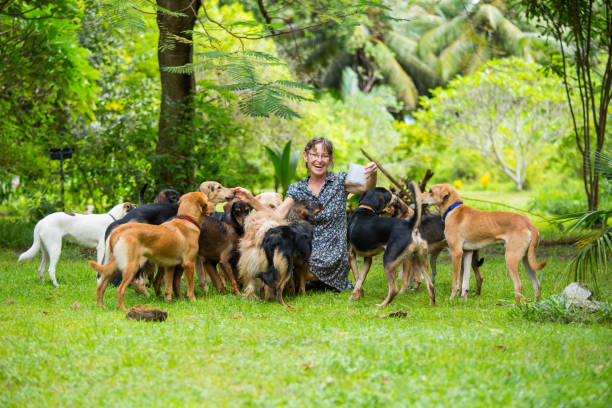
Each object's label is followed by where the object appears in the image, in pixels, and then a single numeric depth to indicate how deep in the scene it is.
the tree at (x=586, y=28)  11.71
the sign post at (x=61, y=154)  11.45
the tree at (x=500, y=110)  23.47
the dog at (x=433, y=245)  7.30
